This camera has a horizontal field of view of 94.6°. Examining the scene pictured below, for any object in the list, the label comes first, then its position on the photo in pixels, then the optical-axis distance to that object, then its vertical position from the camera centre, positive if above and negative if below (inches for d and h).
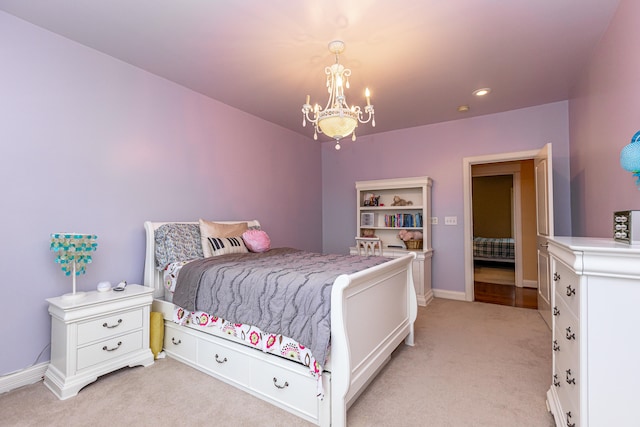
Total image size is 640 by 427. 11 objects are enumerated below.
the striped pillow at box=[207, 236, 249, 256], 113.1 -10.2
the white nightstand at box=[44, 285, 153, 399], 78.1 -33.5
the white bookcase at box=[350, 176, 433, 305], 161.2 +3.1
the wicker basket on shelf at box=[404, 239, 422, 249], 172.1 -13.9
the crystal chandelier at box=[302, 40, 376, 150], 86.1 +31.5
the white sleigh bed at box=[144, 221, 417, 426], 62.7 -34.9
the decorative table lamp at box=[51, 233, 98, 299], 81.4 -9.0
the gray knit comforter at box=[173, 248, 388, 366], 65.1 -18.4
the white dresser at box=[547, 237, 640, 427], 42.7 -16.9
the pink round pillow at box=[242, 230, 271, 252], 122.9 -8.9
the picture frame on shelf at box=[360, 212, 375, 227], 190.2 +0.7
